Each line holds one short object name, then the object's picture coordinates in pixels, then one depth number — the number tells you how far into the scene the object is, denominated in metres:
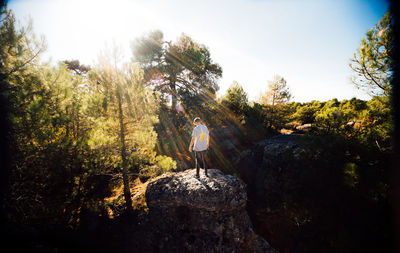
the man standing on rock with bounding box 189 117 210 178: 5.10
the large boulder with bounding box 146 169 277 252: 4.59
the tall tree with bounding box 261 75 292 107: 18.06
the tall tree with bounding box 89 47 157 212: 5.00
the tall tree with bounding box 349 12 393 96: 4.34
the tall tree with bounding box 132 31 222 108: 13.39
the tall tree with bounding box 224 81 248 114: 13.91
